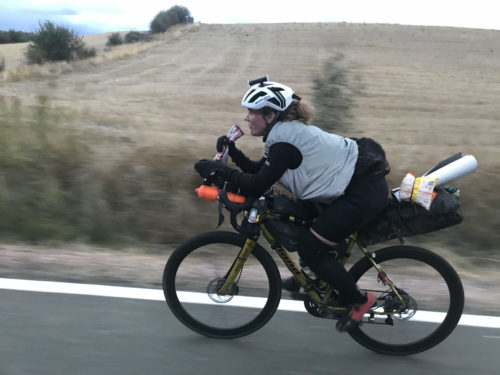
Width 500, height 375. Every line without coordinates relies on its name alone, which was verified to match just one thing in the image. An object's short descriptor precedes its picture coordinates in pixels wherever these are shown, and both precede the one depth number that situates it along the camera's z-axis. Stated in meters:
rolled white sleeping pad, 3.09
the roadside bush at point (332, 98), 7.64
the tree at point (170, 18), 72.49
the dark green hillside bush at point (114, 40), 62.47
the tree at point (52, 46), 40.38
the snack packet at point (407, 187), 3.06
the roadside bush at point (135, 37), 61.88
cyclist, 3.01
